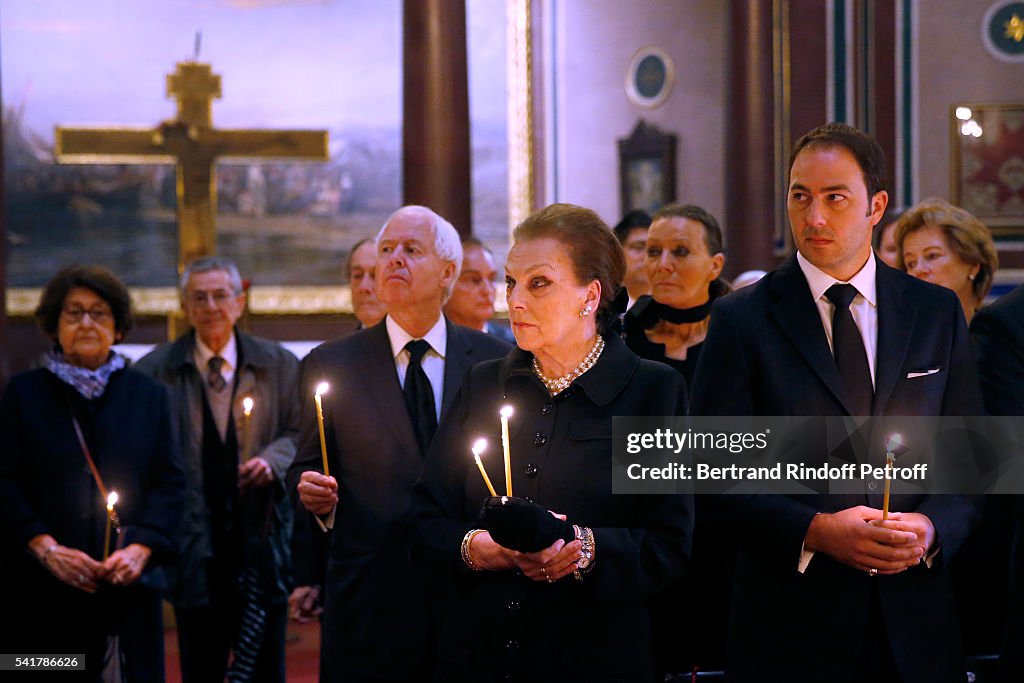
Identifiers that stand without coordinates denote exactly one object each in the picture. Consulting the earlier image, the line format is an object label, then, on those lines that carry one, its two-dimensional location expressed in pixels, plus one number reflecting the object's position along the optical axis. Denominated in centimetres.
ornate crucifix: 923
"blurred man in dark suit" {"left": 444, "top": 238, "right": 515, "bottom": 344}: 523
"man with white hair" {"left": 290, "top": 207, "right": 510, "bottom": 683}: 339
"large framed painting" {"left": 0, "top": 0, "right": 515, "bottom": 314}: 1075
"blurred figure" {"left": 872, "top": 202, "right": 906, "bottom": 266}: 539
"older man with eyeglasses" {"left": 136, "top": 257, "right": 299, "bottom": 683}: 481
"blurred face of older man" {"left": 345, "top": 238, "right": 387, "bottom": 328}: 545
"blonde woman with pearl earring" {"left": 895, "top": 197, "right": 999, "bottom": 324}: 409
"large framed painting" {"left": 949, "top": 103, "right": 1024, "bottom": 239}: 984
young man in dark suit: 276
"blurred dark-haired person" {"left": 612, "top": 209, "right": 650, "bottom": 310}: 529
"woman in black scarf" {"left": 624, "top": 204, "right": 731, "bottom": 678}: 374
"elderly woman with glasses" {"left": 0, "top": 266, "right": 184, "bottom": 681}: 407
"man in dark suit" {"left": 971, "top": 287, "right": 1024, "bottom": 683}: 319
